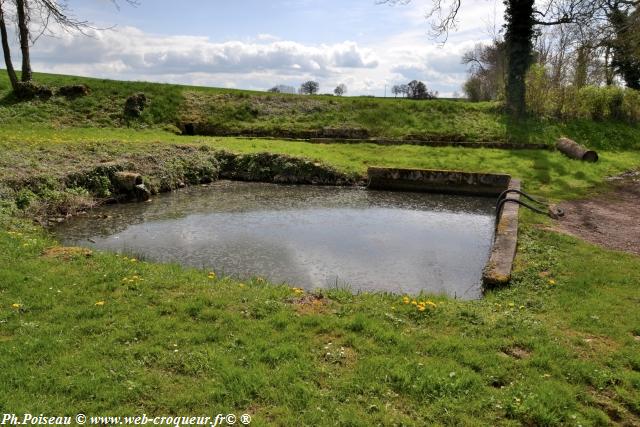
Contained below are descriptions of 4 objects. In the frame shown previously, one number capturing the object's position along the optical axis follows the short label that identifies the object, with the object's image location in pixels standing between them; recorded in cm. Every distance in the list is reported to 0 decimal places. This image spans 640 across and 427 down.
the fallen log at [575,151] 2184
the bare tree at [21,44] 2506
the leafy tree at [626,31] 1661
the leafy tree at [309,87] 6494
